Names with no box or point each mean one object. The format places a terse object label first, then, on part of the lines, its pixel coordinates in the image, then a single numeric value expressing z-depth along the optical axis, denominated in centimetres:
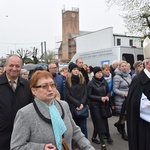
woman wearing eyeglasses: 141
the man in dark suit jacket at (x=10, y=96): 200
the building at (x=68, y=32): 4897
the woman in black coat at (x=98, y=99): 378
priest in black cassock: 221
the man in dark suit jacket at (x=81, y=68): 525
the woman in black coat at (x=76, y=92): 365
